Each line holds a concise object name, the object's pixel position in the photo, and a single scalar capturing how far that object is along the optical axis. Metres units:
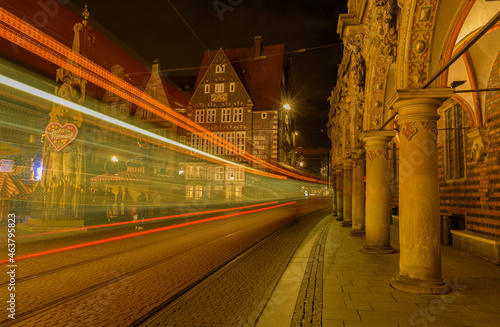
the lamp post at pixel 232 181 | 43.61
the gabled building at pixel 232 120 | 44.81
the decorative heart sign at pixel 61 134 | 14.10
